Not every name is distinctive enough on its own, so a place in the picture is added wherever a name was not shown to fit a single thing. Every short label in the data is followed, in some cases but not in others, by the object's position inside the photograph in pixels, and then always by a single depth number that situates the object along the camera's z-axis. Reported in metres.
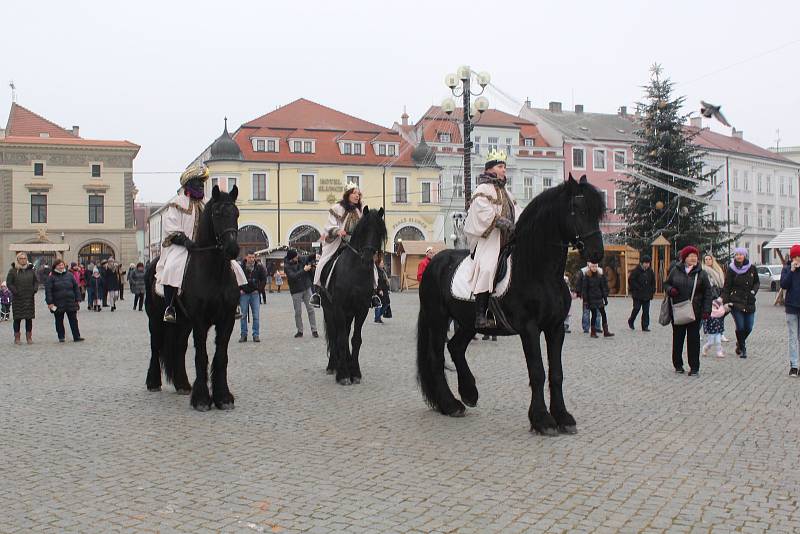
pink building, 67.06
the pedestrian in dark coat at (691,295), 11.07
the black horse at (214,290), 8.20
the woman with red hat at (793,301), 10.86
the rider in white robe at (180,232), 8.63
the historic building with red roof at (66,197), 60.84
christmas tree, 35.25
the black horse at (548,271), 6.79
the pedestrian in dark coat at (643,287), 18.25
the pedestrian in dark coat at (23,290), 16.58
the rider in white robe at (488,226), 7.20
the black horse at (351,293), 10.16
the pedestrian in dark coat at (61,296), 16.23
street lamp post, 21.74
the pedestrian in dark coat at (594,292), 16.80
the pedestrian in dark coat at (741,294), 13.20
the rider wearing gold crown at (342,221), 10.98
